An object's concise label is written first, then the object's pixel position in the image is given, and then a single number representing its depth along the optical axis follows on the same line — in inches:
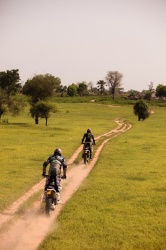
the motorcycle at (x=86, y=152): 1022.6
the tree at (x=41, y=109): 2378.2
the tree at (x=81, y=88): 7037.4
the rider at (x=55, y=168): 573.2
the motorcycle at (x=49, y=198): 541.9
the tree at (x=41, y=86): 2488.9
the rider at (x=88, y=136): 1044.2
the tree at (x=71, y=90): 6392.7
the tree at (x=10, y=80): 5900.6
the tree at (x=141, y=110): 3006.9
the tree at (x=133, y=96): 6287.4
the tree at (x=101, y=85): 7327.8
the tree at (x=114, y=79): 6727.4
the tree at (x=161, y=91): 6404.0
